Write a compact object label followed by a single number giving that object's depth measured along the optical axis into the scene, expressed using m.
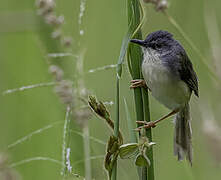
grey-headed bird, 6.08
